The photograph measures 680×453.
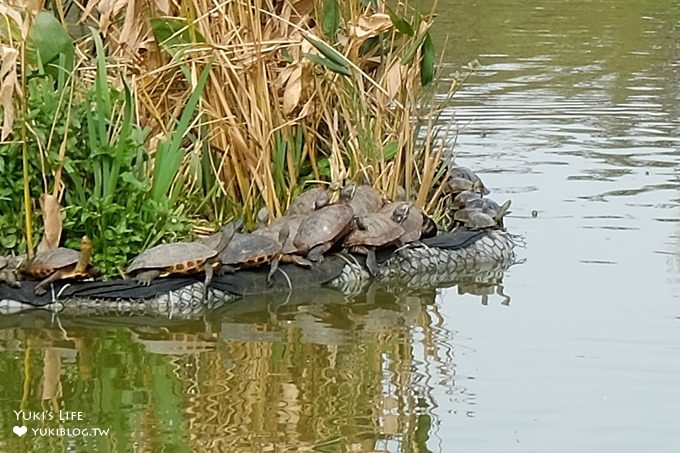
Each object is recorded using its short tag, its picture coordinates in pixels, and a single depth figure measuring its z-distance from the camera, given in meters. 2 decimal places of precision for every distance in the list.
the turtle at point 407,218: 14.15
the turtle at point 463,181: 16.14
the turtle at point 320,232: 13.45
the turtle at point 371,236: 13.76
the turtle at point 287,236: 13.43
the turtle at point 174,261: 12.67
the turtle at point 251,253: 13.03
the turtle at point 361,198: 14.22
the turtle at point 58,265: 12.45
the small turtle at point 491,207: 15.40
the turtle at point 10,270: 12.55
